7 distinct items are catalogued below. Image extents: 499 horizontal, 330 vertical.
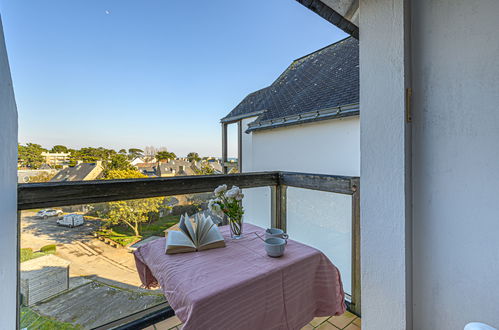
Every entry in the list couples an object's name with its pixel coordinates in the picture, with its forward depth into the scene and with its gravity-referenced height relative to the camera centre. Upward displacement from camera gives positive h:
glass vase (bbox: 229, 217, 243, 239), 1.56 -0.47
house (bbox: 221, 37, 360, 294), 2.33 +0.61
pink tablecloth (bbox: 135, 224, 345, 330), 0.91 -0.59
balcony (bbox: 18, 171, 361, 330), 1.44 -0.66
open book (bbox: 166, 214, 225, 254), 1.33 -0.48
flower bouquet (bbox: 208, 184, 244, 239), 1.54 -0.31
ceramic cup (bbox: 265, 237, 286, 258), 1.24 -0.50
